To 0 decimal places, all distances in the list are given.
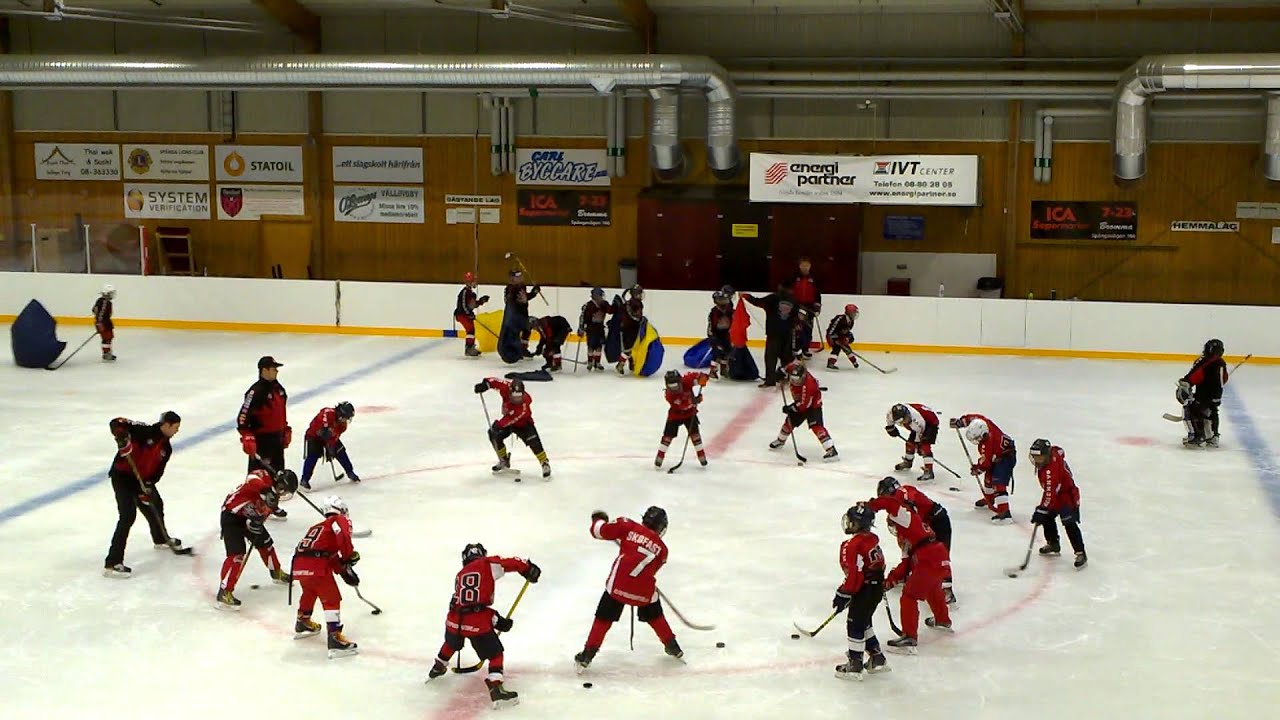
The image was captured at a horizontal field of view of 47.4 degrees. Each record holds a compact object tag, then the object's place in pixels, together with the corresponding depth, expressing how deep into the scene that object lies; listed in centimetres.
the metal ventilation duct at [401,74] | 2089
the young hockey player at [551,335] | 1794
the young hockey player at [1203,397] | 1351
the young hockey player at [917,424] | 1151
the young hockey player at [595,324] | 1792
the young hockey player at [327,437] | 1123
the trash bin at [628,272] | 2350
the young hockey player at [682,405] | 1204
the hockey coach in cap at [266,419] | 1062
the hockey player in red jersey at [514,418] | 1179
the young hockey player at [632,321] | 1762
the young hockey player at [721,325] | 1734
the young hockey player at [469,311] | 1905
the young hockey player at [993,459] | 1064
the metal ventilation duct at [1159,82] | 1880
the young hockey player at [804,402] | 1284
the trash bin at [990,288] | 2217
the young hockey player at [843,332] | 1803
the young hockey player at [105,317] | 1811
